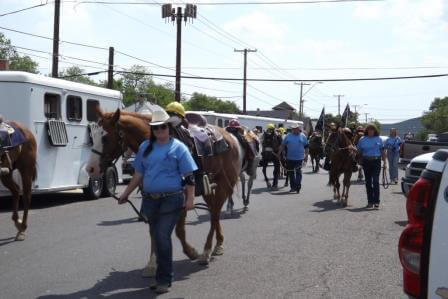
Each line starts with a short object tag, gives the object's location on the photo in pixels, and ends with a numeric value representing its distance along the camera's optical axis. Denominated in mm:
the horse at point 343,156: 14414
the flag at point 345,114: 23931
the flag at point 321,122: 34059
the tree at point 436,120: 122925
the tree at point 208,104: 124000
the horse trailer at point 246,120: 30131
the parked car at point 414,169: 10422
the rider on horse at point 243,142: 10858
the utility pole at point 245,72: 56188
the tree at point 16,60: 71938
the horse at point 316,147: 24547
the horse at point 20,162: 9703
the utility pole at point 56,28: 26750
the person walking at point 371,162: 13398
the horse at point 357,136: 17884
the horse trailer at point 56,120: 12312
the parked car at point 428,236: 3092
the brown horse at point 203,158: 6562
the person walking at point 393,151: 20312
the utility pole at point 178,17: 35594
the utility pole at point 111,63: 35750
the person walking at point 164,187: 5988
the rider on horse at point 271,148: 18375
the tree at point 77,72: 94375
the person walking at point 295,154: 16781
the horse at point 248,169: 11453
